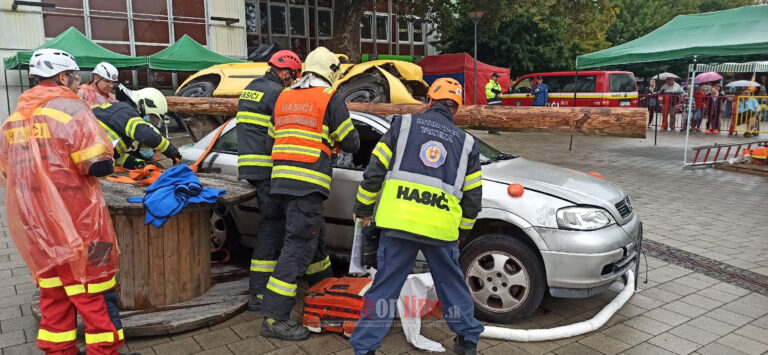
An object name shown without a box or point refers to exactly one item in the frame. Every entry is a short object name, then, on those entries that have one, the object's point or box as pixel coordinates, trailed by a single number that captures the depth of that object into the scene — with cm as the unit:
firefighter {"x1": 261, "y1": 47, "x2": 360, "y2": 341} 361
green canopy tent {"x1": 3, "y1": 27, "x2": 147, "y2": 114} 1345
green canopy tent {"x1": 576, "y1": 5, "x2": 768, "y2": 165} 988
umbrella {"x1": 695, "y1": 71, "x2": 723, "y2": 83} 2145
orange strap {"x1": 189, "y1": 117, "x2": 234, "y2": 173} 510
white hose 362
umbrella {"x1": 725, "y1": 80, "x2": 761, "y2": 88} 2183
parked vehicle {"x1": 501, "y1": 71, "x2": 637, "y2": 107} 1834
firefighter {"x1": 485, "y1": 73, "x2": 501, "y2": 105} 1611
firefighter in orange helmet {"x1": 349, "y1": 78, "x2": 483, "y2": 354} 305
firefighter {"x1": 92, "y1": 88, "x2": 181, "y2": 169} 429
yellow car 873
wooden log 570
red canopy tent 1980
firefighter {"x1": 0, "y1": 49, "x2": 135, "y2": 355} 283
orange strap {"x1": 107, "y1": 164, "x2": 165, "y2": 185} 420
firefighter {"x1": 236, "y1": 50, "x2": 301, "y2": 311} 402
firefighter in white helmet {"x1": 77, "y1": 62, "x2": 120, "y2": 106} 468
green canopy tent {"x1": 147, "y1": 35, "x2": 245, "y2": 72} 1469
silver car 366
